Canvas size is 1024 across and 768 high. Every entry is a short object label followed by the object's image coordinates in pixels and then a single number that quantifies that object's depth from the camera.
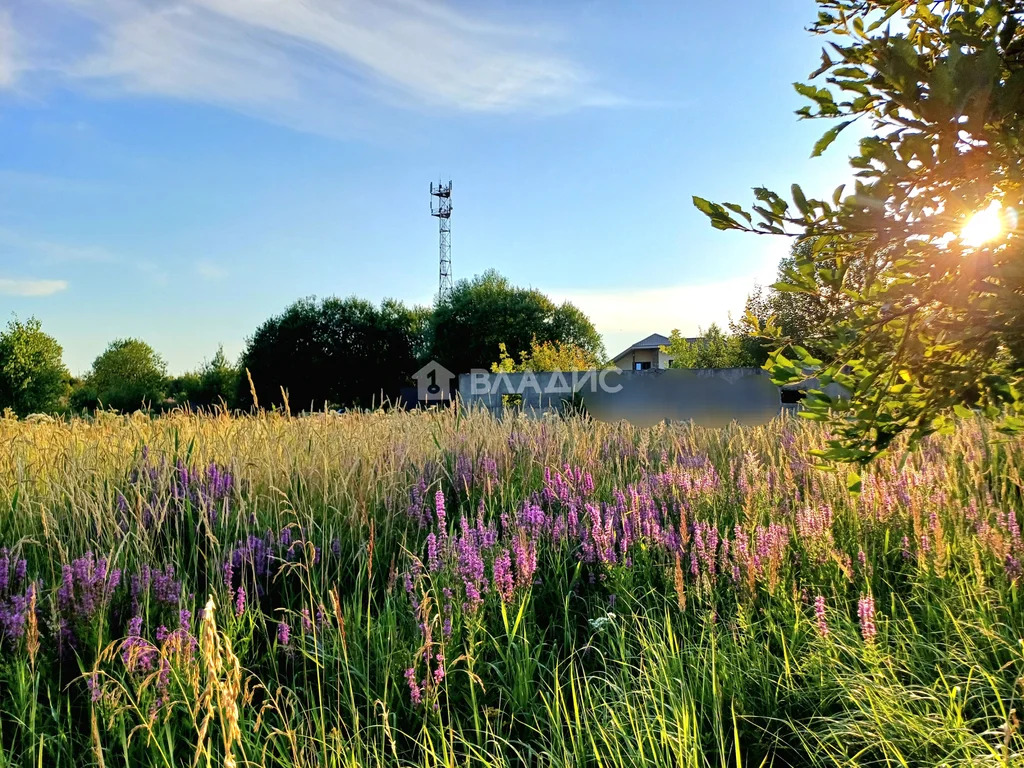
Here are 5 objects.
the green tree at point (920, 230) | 1.69
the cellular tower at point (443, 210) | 42.56
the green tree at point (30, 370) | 32.59
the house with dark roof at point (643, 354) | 46.03
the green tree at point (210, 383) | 39.45
